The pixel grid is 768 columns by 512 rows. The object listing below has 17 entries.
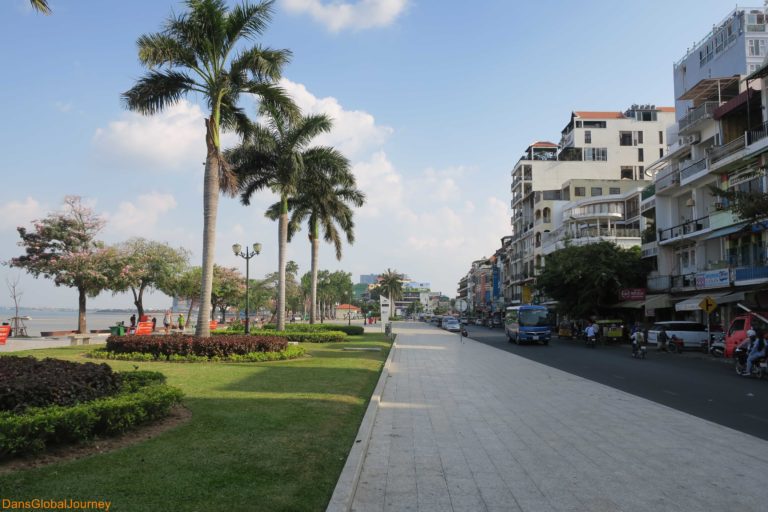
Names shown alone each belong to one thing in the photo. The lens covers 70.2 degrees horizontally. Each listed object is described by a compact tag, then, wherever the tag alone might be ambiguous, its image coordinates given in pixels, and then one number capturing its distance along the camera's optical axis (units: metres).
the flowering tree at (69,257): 30.66
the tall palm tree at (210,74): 17.20
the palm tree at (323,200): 29.00
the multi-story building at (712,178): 29.41
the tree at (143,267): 32.81
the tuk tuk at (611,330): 39.19
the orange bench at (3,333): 22.82
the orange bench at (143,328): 27.85
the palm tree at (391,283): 116.75
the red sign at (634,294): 40.06
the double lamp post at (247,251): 29.42
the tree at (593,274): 42.28
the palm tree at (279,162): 25.28
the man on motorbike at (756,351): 17.25
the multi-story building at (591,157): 72.62
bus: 36.12
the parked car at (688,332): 30.47
